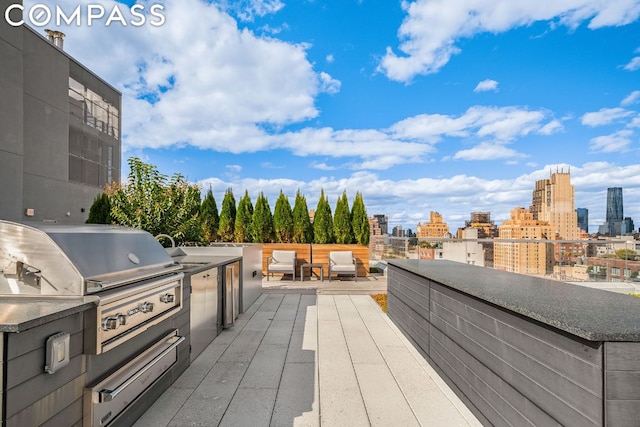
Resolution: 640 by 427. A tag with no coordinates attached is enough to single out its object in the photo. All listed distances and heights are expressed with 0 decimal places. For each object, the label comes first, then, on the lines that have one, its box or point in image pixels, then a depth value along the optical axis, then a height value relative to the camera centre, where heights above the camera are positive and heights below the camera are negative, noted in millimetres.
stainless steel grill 1541 -262
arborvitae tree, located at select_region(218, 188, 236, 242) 9742 +77
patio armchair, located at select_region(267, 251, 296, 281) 8078 -1019
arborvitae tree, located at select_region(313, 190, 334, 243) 9477 -25
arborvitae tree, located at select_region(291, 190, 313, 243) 9523 -85
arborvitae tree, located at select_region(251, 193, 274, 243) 9523 -6
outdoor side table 8156 -1122
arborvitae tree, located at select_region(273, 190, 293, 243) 9578 +55
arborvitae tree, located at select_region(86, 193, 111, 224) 6688 +196
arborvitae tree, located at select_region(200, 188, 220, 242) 9547 +188
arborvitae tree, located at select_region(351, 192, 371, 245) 9328 +10
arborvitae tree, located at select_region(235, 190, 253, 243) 9672 +18
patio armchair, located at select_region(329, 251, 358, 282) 8055 -997
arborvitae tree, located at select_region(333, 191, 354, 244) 9344 -47
